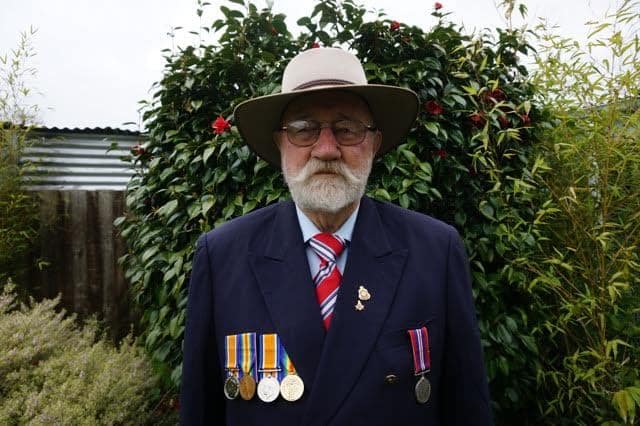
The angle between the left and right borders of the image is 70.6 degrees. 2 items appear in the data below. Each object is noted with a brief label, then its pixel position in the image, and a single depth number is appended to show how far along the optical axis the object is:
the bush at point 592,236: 2.21
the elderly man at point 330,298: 1.24
